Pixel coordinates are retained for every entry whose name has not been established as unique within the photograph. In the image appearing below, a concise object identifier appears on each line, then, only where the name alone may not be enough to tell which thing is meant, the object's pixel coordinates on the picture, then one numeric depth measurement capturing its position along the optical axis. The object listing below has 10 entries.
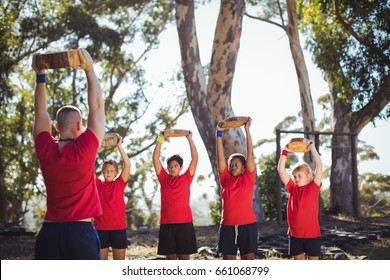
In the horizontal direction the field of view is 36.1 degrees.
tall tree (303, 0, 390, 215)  12.48
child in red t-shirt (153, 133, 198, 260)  5.58
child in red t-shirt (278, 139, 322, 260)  5.16
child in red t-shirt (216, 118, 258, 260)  5.32
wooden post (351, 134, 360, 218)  11.45
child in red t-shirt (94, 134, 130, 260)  5.60
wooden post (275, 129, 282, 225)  10.27
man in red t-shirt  3.01
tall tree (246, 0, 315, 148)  13.62
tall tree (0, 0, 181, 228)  16.36
